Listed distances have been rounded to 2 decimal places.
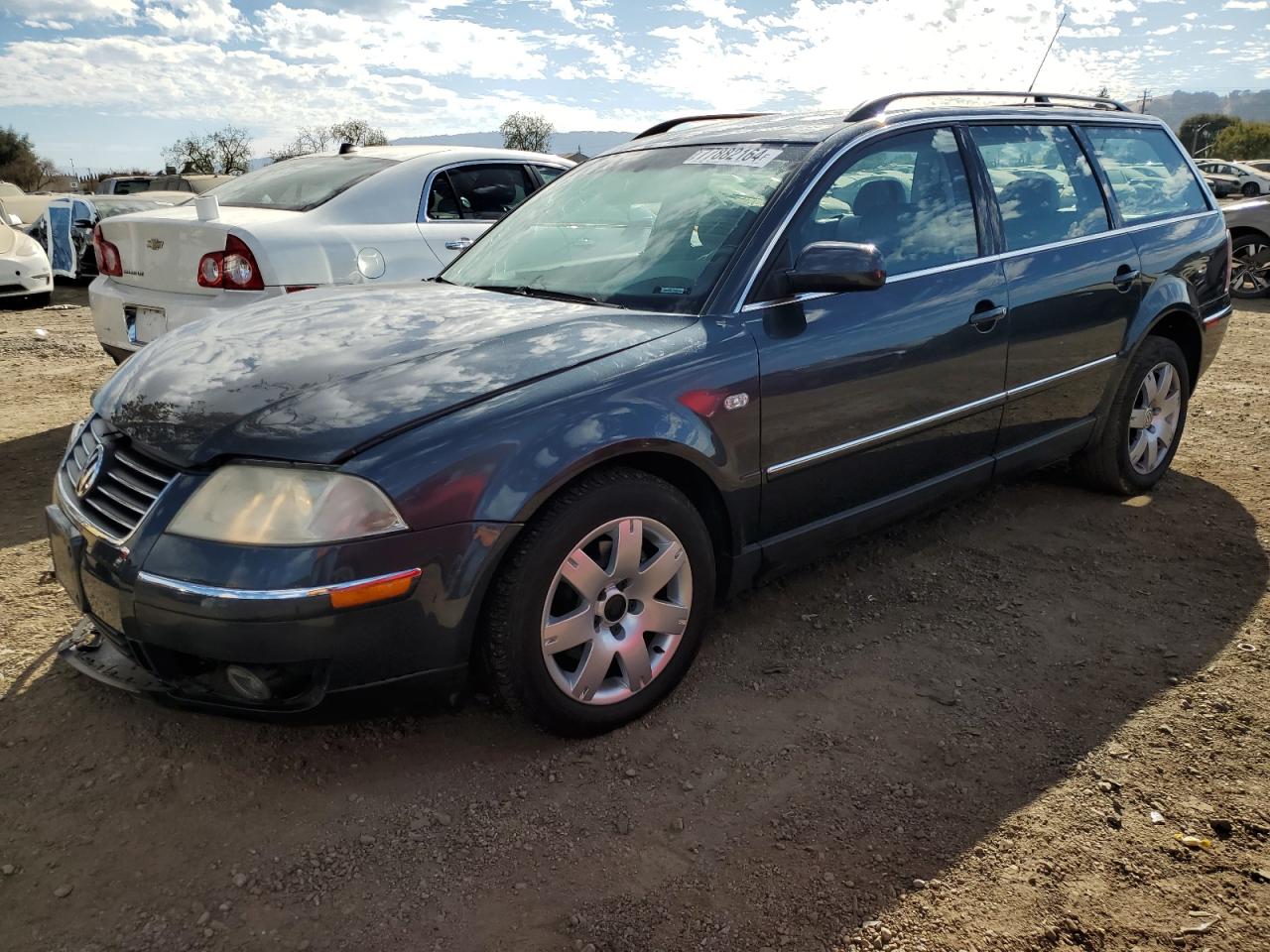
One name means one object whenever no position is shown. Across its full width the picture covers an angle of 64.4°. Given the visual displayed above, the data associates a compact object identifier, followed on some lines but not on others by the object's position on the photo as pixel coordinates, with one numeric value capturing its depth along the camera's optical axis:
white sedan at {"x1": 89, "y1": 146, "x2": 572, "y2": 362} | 5.07
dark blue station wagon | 2.32
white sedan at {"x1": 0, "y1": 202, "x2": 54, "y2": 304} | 10.42
